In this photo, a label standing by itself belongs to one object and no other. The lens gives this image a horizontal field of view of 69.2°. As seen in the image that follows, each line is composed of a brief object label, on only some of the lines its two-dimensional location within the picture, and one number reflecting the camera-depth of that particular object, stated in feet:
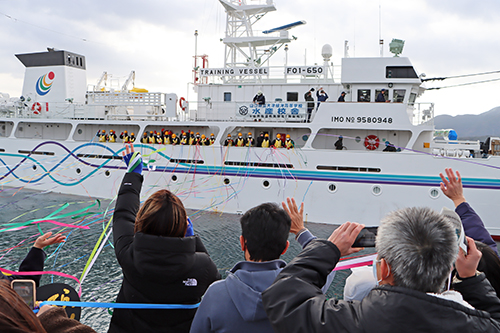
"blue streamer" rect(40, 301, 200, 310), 6.96
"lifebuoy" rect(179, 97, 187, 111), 44.68
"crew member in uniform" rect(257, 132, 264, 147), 39.93
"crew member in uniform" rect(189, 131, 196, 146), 41.09
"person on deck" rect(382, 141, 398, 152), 37.11
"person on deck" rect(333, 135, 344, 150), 38.22
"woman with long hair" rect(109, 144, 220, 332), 6.54
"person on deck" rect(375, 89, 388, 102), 38.13
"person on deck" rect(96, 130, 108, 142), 45.93
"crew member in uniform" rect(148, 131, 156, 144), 43.04
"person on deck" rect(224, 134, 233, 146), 40.11
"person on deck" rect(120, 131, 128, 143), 44.39
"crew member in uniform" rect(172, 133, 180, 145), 41.75
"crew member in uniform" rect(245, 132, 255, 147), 38.92
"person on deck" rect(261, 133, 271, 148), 38.60
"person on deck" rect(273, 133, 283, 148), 38.01
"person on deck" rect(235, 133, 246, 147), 39.83
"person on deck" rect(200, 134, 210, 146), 40.55
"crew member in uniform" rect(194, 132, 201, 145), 41.03
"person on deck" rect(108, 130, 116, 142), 45.33
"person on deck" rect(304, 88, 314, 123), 40.27
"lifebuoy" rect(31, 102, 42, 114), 52.21
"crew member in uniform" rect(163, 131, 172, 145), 42.19
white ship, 34.94
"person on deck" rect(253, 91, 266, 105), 40.63
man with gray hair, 4.07
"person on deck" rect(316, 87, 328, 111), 39.34
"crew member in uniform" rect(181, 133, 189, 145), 41.55
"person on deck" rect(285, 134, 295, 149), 37.93
